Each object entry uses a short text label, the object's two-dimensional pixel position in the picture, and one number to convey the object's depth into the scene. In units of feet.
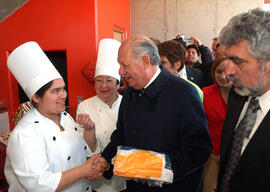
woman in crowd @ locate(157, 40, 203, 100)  7.20
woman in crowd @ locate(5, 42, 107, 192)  3.99
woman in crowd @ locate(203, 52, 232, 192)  5.96
